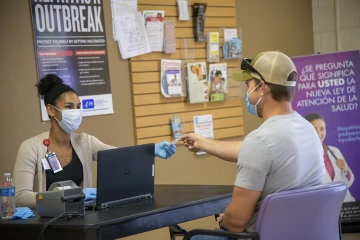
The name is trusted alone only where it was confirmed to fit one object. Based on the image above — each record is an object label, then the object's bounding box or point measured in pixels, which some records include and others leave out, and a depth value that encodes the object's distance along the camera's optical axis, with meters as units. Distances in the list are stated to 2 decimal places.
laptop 2.92
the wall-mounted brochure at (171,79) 5.16
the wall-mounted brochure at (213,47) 5.49
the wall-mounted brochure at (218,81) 5.51
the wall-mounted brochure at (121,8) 4.83
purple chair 2.56
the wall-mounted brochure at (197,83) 5.34
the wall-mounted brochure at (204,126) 5.42
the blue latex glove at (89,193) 3.17
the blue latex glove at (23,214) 3.04
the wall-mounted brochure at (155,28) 5.04
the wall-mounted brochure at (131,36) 4.88
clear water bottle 3.10
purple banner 5.62
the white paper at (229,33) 5.67
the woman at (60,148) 3.58
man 2.59
